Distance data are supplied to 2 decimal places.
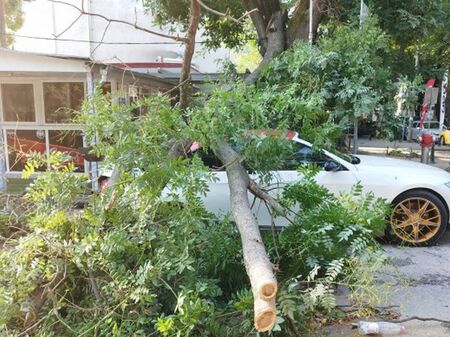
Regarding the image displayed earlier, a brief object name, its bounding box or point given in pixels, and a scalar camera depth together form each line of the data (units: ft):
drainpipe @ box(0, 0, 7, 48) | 35.55
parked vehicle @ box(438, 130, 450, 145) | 66.59
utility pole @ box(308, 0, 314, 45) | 24.78
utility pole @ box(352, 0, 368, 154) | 20.74
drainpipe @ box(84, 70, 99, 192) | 25.37
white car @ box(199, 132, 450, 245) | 19.38
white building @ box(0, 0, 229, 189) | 26.63
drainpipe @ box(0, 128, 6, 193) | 28.09
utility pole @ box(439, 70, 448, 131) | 40.02
